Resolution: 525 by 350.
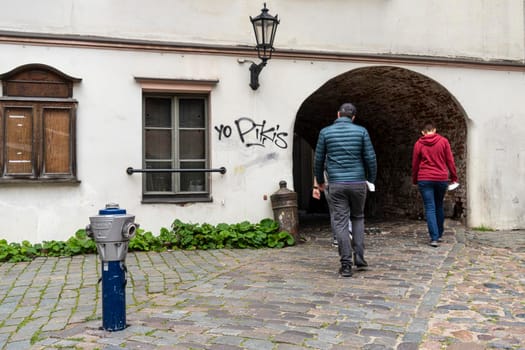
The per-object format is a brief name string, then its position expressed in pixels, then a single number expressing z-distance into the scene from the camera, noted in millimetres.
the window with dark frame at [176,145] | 8461
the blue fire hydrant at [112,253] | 3979
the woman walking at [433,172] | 7980
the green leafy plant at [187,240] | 7590
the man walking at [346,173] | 5910
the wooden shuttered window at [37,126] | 7676
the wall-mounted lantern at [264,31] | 7969
